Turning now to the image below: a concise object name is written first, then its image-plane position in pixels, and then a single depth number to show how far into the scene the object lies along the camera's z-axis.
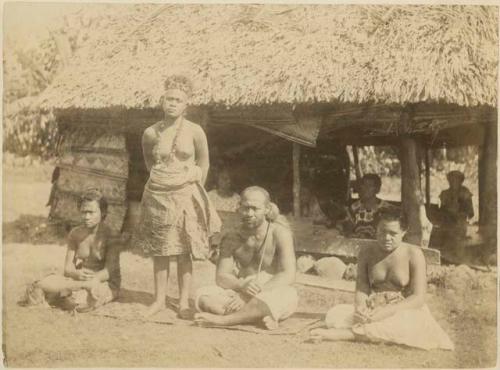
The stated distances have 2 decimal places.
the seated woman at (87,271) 4.84
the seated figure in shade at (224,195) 6.34
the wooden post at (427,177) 7.56
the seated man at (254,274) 4.51
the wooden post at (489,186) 5.47
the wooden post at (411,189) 5.73
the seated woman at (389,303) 4.35
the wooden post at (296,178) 6.14
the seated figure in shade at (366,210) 5.98
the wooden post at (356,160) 8.55
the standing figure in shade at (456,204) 6.28
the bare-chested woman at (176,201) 4.88
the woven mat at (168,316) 4.53
